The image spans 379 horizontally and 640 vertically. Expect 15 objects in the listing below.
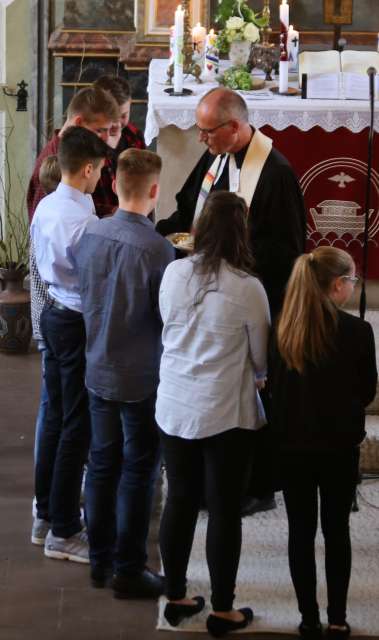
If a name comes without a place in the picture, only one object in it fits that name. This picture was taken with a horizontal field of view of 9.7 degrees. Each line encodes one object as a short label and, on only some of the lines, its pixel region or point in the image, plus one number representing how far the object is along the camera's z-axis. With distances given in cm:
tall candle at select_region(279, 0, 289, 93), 1288
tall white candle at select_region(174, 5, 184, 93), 1270
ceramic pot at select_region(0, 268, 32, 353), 1410
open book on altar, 1263
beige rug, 805
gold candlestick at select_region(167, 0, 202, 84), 1359
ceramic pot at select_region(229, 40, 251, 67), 1360
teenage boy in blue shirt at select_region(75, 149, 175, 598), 780
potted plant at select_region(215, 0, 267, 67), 1355
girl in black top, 712
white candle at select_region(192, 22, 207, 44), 1404
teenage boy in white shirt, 838
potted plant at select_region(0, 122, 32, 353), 1411
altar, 1231
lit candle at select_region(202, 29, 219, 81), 1376
